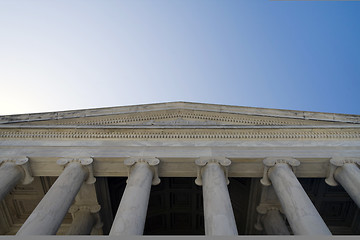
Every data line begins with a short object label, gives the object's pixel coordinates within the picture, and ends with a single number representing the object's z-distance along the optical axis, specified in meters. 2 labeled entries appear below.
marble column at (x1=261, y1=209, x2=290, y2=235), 16.04
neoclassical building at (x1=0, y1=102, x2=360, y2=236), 12.72
